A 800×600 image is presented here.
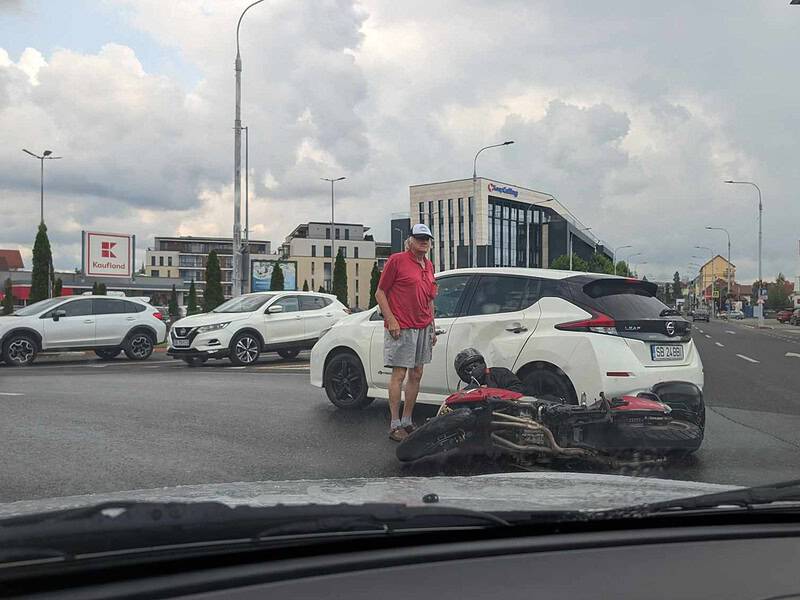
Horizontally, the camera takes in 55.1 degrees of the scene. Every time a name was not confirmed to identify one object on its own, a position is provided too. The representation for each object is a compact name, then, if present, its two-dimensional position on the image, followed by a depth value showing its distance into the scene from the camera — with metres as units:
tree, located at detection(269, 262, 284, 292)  60.48
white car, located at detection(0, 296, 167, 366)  16.19
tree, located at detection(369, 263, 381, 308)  68.86
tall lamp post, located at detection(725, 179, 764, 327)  56.38
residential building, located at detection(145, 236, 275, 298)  125.44
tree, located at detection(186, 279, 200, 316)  61.59
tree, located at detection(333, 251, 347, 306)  67.25
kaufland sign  47.22
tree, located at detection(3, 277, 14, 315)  52.27
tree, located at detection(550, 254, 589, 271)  83.62
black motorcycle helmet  6.61
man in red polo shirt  6.68
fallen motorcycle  5.21
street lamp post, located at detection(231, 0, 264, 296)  24.70
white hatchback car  6.12
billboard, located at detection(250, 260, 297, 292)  61.91
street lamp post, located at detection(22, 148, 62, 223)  45.31
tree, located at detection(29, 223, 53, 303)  41.53
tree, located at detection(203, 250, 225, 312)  48.12
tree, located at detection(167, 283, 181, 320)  55.16
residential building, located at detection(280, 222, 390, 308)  113.88
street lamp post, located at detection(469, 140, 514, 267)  40.22
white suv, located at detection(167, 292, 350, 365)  15.47
